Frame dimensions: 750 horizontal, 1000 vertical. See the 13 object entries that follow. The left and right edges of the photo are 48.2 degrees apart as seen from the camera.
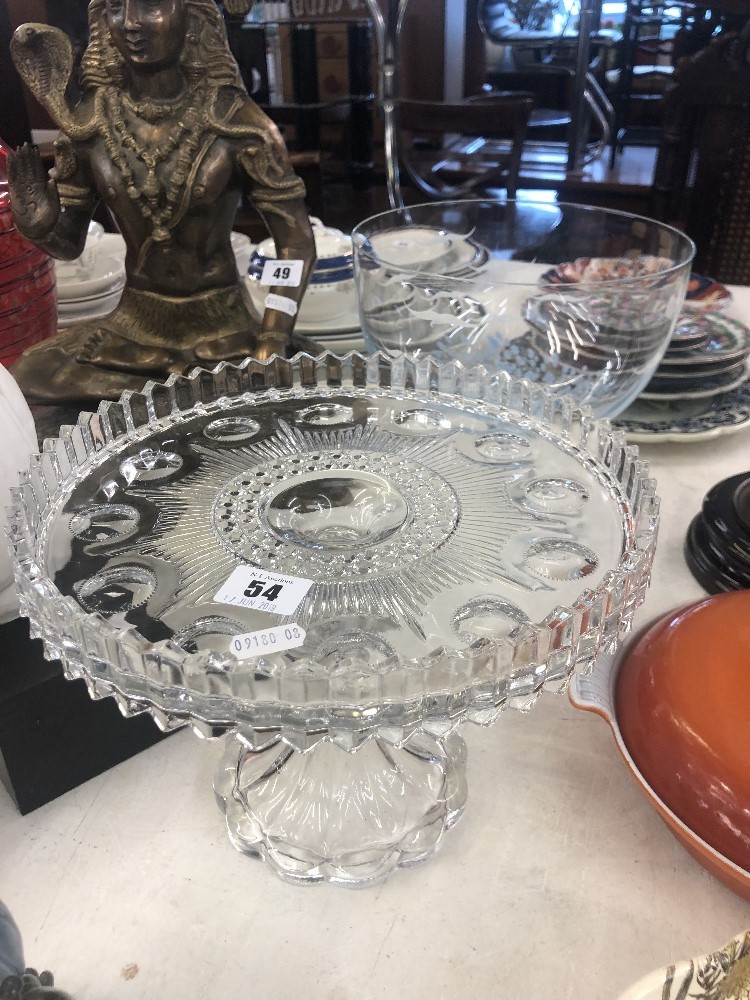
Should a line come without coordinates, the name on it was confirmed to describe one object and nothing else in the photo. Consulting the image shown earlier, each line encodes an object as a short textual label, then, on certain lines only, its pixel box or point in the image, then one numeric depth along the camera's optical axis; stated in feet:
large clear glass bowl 1.77
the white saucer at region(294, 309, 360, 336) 2.41
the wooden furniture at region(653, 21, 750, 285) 4.90
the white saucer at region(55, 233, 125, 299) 2.55
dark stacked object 1.63
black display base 1.25
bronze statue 1.77
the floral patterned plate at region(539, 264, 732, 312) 2.23
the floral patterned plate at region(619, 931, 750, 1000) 0.82
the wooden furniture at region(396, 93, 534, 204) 5.20
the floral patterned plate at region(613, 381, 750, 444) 2.08
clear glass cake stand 0.87
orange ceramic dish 1.09
